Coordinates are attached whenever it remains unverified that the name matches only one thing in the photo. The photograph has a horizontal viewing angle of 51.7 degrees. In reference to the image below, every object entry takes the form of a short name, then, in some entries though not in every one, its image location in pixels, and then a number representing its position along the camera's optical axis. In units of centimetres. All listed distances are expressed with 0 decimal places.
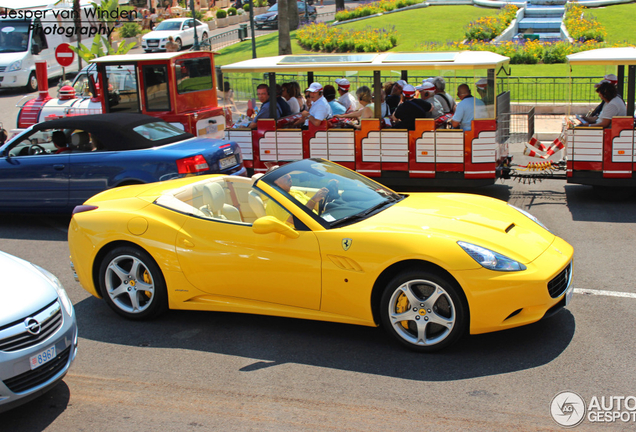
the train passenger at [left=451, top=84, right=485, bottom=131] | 988
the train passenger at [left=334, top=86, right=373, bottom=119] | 1055
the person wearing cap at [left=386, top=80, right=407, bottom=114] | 1164
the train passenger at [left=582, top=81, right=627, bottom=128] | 962
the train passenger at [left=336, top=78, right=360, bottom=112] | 1149
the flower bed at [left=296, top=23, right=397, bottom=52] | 2897
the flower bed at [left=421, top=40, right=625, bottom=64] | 2362
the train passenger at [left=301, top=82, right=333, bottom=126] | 1077
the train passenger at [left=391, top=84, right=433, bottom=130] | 1019
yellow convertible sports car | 481
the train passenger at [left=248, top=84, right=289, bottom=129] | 1123
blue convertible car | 884
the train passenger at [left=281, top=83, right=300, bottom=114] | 1159
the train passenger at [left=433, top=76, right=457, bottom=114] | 1084
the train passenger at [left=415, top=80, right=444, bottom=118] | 1066
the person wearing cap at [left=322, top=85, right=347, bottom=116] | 1143
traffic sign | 1919
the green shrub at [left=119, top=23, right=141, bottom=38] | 4609
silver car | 405
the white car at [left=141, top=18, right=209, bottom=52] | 3575
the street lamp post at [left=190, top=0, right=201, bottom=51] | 3312
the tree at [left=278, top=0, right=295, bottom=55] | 2559
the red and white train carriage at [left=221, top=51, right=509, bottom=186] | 991
